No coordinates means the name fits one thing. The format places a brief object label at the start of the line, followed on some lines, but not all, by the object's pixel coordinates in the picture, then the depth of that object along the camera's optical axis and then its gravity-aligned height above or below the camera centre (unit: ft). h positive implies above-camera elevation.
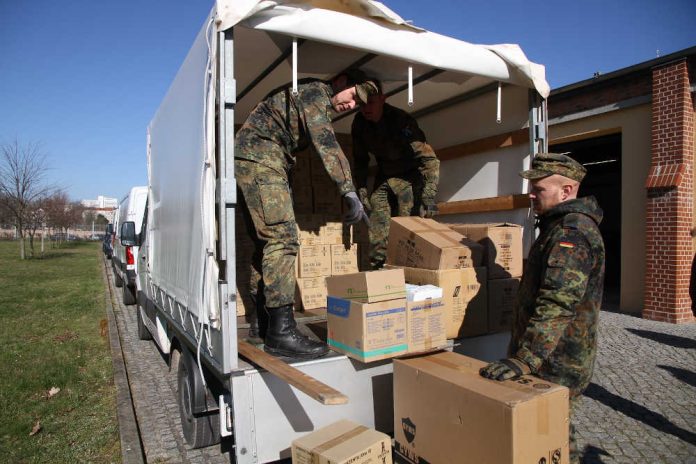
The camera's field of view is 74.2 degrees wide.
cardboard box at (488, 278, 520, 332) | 10.97 -1.81
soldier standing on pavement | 6.91 -0.92
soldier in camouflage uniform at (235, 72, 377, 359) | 8.99 +1.02
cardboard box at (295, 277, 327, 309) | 14.15 -1.99
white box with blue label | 8.18 -1.85
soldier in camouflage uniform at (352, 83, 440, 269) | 14.42 +2.00
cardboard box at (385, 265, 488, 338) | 10.07 -1.52
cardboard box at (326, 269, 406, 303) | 8.28 -1.06
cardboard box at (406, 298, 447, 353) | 8.78 -1.88
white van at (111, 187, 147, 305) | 28.84 -1.12
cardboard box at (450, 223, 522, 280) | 11.16 -0.42
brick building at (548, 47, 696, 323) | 23.90 +4.02
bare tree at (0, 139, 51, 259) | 72.28 +5.08
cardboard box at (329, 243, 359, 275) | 14.97 -0.99
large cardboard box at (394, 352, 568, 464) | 6.10 -2.75
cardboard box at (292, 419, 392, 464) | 6.81 -3.38
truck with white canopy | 7.72 +1.84
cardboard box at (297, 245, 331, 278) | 14.40 -1.00
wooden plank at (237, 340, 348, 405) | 6.41 -2.28
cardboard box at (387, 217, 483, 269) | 10.19 -0.40
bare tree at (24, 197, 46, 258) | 81.45 +2.49
